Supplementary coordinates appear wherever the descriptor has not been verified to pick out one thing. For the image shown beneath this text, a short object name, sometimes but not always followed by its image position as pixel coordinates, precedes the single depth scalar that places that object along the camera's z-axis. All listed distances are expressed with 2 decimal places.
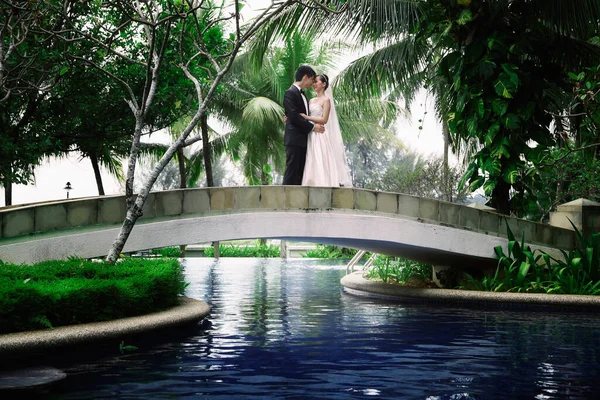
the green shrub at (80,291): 8.69
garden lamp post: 33.28
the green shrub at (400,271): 18.69
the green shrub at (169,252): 38.38
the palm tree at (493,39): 16.50
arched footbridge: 12.75
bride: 16.12
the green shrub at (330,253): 39.28
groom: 15.94
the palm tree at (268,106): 32.22
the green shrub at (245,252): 40.16
